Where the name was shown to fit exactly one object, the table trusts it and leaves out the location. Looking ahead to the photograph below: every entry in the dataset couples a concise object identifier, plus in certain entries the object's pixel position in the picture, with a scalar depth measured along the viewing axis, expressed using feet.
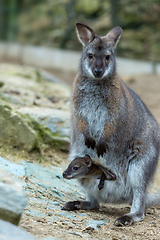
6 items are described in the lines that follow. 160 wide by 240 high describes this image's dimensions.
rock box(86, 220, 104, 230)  26.96
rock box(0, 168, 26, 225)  20.02
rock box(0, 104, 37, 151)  36.60
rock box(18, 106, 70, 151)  41.98
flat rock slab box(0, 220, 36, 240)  18.16
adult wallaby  32.07
